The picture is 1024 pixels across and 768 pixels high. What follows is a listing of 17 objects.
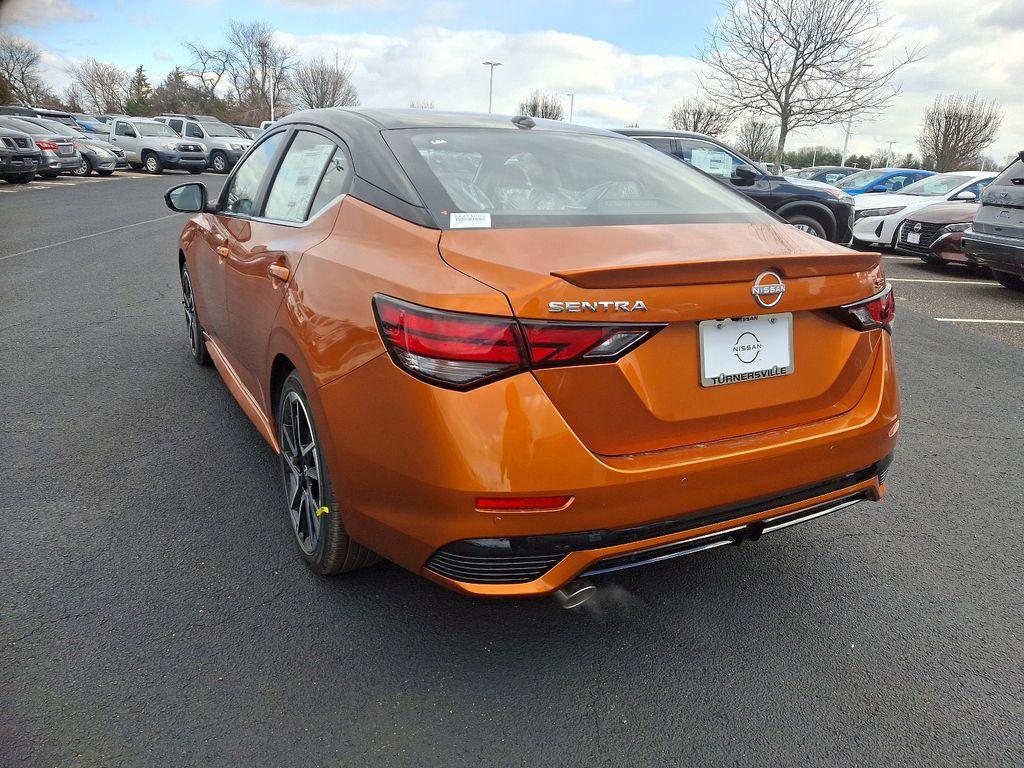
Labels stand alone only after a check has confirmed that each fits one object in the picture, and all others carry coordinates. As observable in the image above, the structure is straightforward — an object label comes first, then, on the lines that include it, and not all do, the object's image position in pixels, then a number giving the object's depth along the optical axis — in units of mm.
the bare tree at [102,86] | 78250
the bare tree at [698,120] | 44638
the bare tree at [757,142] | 48812
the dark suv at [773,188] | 10258
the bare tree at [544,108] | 68562
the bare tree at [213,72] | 68000
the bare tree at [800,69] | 24484
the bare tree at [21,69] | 56438
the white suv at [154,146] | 25922
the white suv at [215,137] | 27547
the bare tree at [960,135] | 45219
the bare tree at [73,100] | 74094
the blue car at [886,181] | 16859
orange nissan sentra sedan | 1825
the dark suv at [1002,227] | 7859
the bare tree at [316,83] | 66188
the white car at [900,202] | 11617
